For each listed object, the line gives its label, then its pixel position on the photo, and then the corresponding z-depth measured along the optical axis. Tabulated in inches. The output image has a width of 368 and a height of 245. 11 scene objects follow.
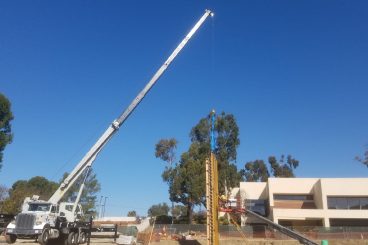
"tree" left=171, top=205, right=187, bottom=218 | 4274.1
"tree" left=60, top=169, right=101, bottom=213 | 3093.0
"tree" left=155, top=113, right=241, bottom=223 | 2174.0
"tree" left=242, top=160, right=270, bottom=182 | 4537.4
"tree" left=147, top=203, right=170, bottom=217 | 6432.1
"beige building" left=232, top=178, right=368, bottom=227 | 1952.5
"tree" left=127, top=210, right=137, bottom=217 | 6210.6
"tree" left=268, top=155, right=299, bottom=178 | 4419.3
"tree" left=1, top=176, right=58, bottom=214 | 2394.2
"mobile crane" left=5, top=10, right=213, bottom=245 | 1036.5
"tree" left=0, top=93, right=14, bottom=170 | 2048.5
